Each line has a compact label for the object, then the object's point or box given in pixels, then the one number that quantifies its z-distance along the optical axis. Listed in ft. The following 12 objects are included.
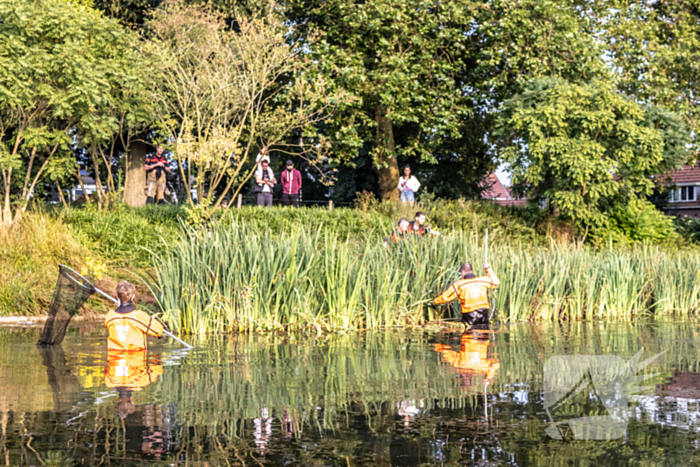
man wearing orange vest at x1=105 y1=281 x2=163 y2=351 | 30.50
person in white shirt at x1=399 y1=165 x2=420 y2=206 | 73.56
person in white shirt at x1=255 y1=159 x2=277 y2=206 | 69.26
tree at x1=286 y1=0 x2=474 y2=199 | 76.23
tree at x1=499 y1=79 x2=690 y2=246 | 73.46
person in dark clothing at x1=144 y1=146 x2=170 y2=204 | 70.95
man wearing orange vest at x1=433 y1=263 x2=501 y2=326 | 40.57
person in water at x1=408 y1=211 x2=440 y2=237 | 47.76
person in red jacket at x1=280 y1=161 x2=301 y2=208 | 72.79
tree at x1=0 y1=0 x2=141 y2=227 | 54.70
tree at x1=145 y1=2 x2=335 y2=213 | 58.59
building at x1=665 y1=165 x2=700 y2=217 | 197.06
